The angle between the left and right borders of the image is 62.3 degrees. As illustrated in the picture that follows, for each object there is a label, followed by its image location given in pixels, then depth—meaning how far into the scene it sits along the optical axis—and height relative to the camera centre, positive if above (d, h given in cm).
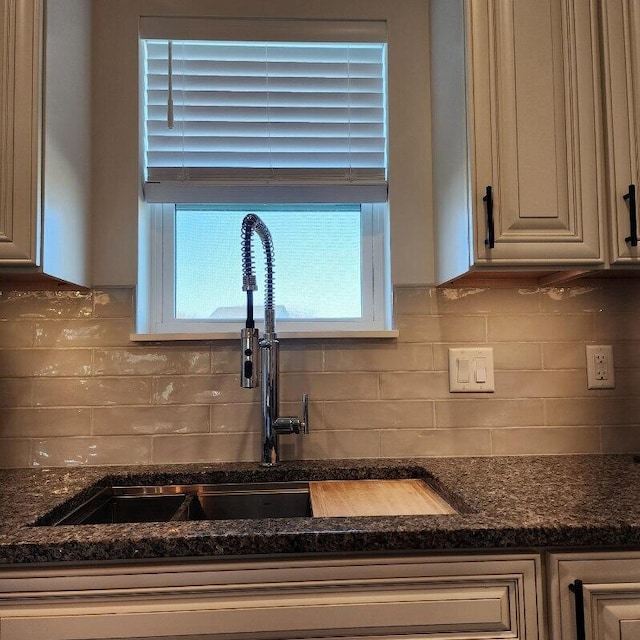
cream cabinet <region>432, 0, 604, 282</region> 115 +48
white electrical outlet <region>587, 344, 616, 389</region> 142 -4
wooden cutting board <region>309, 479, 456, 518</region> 106 -30
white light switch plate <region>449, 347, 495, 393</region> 141 -4
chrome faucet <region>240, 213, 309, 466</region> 127 +1
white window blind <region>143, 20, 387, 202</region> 150 +69
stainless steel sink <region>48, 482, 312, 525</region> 125 -33
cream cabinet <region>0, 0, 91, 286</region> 108 +47
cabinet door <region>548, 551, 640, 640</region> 85 -39
